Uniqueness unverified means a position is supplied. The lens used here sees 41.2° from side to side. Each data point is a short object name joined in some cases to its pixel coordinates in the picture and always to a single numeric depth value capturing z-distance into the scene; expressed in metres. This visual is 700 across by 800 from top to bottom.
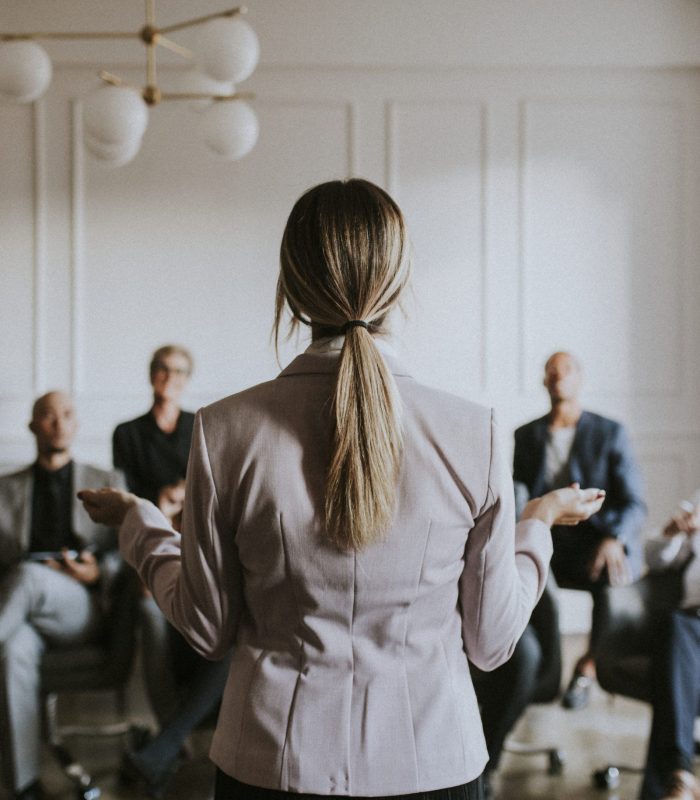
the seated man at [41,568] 2.97
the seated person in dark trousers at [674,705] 2.73
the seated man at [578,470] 3.98
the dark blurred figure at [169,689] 2.99
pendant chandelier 3.04
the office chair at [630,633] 3.04
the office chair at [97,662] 3.17
